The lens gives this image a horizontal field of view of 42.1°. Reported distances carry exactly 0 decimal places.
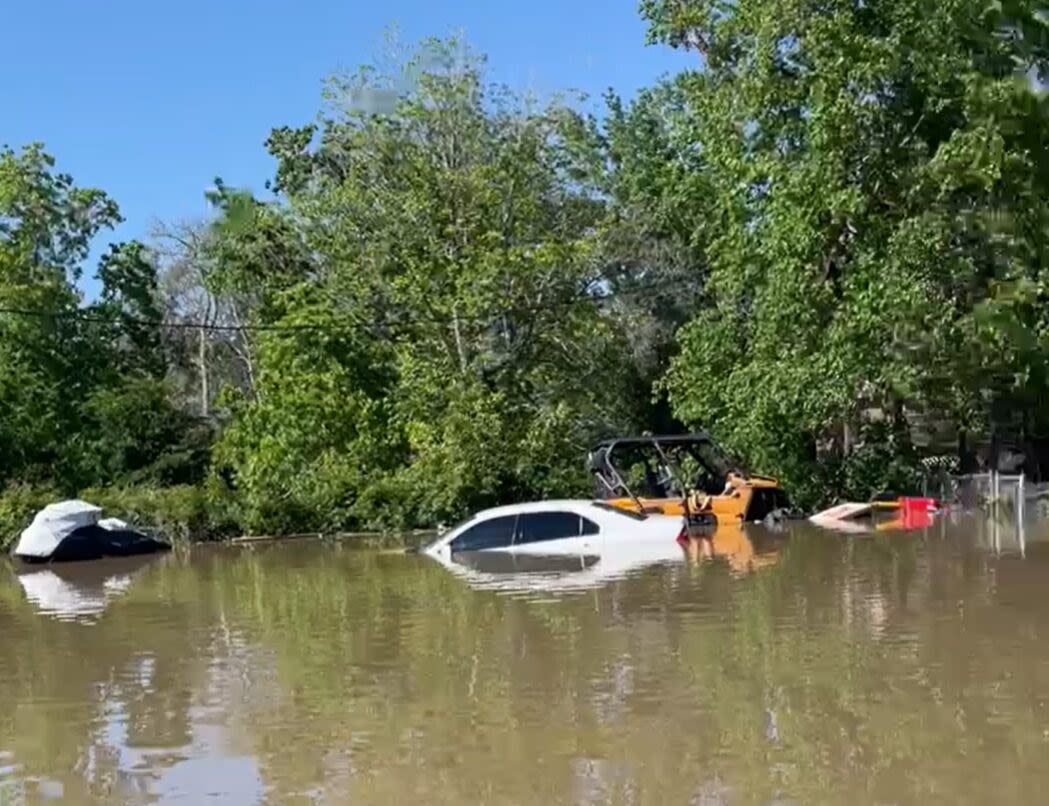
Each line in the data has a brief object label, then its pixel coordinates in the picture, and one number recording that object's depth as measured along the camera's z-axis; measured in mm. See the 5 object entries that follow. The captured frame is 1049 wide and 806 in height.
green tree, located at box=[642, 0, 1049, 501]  28609
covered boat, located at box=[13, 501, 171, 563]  28891
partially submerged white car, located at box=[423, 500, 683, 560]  23719
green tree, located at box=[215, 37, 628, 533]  36594
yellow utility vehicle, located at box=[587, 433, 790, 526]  28016
